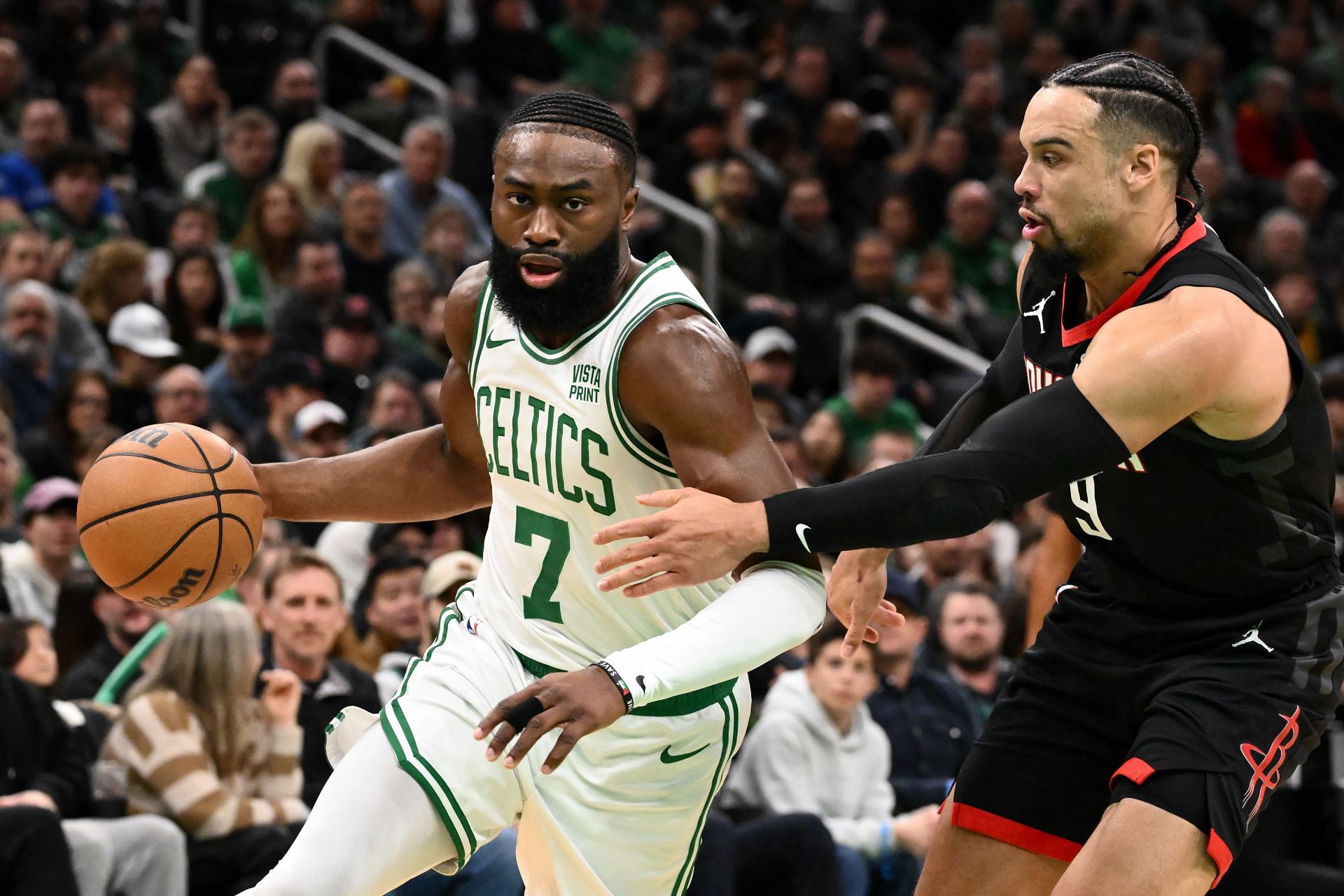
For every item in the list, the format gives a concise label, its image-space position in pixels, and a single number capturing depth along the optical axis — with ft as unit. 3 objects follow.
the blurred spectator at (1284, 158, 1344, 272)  45.16
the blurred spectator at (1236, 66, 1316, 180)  49.16
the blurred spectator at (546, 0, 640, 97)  44.27
